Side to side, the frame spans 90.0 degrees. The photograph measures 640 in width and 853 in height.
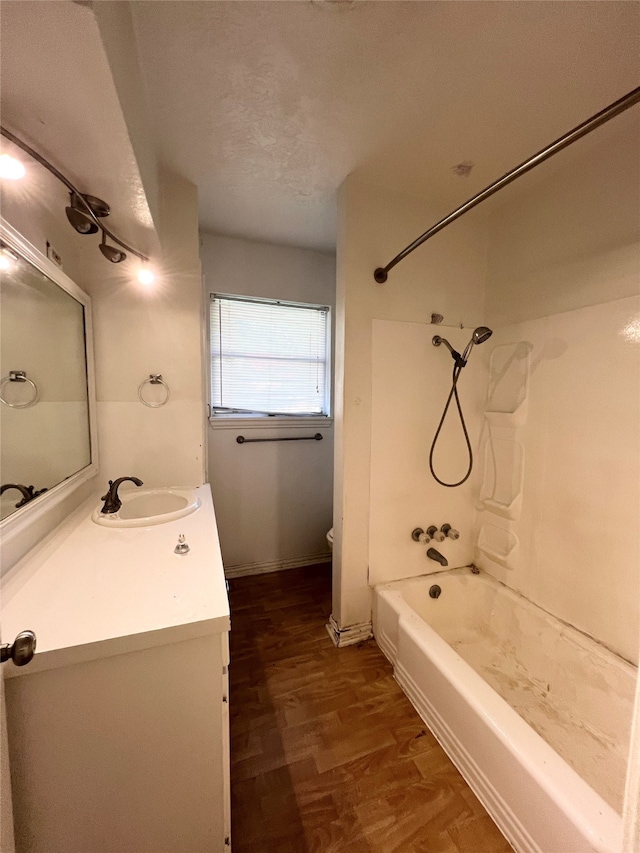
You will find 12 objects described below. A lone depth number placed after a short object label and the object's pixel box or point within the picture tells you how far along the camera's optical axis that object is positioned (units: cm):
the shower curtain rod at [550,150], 74
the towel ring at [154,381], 165
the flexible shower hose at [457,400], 177
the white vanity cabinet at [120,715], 64
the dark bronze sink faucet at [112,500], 127
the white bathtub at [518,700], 88
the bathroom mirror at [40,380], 93
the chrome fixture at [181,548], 98
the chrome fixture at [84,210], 97
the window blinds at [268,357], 235
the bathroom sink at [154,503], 142
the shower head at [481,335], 158
